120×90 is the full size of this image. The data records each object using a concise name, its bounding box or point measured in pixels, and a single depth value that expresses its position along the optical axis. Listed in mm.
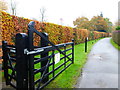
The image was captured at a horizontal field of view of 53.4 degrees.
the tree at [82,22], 48197
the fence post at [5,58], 3428
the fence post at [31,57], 2541
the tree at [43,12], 35031
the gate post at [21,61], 2414
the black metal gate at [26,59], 2427
